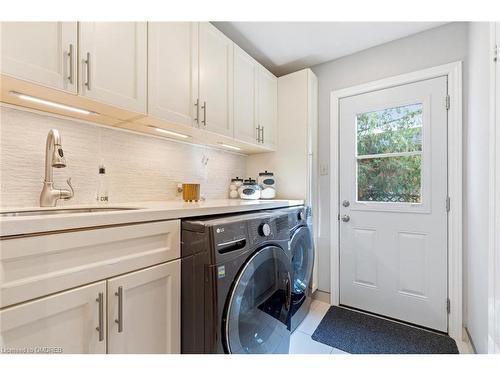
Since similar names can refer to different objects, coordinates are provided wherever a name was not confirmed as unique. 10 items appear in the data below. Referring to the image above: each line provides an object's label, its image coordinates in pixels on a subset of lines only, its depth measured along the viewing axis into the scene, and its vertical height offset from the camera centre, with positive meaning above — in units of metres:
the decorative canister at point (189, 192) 1.69 -0.03
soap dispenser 1.36 +0.00
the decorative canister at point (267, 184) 2.19 +0.03
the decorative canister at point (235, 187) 2.21 +0.00
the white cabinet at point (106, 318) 0.66 -0.44
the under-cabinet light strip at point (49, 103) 1.01 +0.39
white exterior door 1.79 -0.12
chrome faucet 1.09 +0.11
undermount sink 1.00 -0.12
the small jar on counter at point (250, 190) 2.07 -0.02
